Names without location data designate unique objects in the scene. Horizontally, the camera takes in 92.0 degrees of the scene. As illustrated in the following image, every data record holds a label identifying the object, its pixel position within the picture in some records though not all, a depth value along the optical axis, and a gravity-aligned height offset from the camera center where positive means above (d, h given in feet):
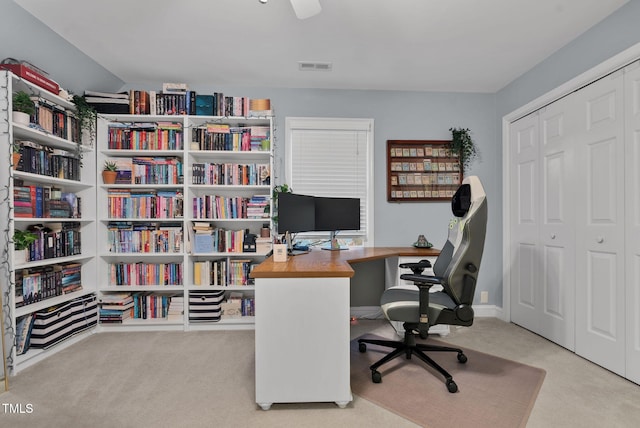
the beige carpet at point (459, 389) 5.57 -3.67
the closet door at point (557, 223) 8.32 -0.32
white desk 5.70 -2.31
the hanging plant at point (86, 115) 8.85 +2.97
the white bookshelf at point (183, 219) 9.95 -0.15
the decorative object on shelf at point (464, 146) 11.28 +2.44
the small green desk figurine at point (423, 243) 10.50 -1.03
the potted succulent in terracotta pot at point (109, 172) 9.82 +1.35
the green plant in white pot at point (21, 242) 7.00 -0.61
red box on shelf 6.89 +3.27
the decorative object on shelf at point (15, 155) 7.02 +1.40
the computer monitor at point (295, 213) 8.17 +0.02
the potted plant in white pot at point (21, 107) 7.06 +2.53
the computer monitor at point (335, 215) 9.64 -0.06
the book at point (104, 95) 9.70 +3.80
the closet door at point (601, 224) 7.05 -0.30
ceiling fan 5.73 +3.91
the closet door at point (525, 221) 9.64 -0.28
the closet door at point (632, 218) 6.65 -0.14
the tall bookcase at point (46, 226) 6.88 -0.30
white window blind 11.19 +1.91
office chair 6.28 -1.56
